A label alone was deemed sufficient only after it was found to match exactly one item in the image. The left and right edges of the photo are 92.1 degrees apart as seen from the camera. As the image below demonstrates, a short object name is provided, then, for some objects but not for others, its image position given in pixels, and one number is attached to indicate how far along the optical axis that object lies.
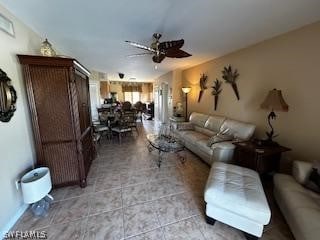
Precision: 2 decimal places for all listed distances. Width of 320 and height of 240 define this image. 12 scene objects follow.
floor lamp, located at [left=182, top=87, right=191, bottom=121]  5.36
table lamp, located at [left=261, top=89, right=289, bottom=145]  2.40
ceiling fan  2.23
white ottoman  1.51
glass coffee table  3.25
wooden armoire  2.10
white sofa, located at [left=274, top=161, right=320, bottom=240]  1.34
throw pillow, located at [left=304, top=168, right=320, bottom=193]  1.73
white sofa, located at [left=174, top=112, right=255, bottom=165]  2.83
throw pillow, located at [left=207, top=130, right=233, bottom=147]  3.06
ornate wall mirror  1.69
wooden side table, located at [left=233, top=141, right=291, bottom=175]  2.37
